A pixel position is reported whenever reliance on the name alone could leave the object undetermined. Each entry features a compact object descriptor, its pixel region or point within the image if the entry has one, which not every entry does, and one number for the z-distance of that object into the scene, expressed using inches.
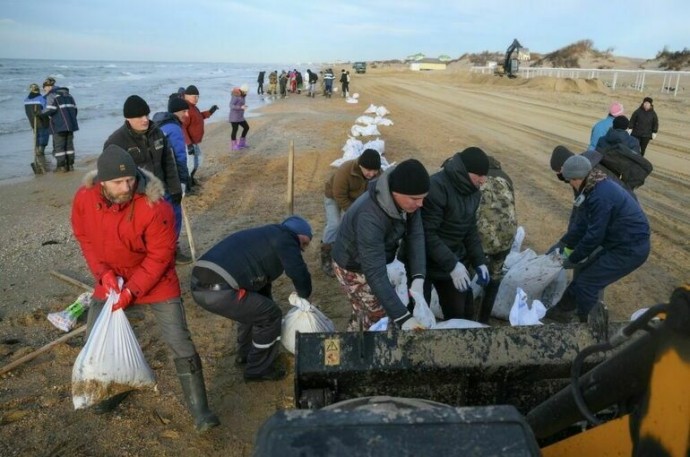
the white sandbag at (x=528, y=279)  180.1
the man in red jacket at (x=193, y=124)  315.0
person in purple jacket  477.4
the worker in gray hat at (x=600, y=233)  155.5
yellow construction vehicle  48.8
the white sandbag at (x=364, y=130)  582.8
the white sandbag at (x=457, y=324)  130.8
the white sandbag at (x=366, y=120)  673.0
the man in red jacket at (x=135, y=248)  121.0
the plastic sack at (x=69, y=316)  178.4
